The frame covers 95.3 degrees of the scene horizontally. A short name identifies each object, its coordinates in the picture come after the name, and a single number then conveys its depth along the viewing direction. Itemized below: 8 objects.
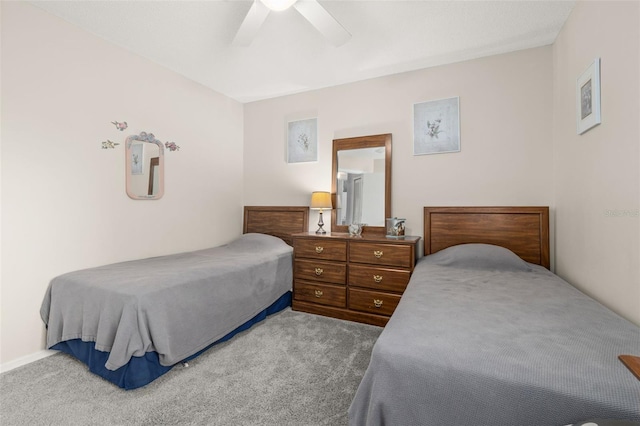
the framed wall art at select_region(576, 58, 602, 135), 1.71
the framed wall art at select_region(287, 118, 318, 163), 3.61
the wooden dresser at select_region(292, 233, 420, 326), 2.69
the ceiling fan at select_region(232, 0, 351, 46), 1.80
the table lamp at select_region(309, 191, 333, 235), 3.29
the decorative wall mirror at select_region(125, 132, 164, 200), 2.77
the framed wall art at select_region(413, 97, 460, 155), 2.92
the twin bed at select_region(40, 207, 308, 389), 1.77
